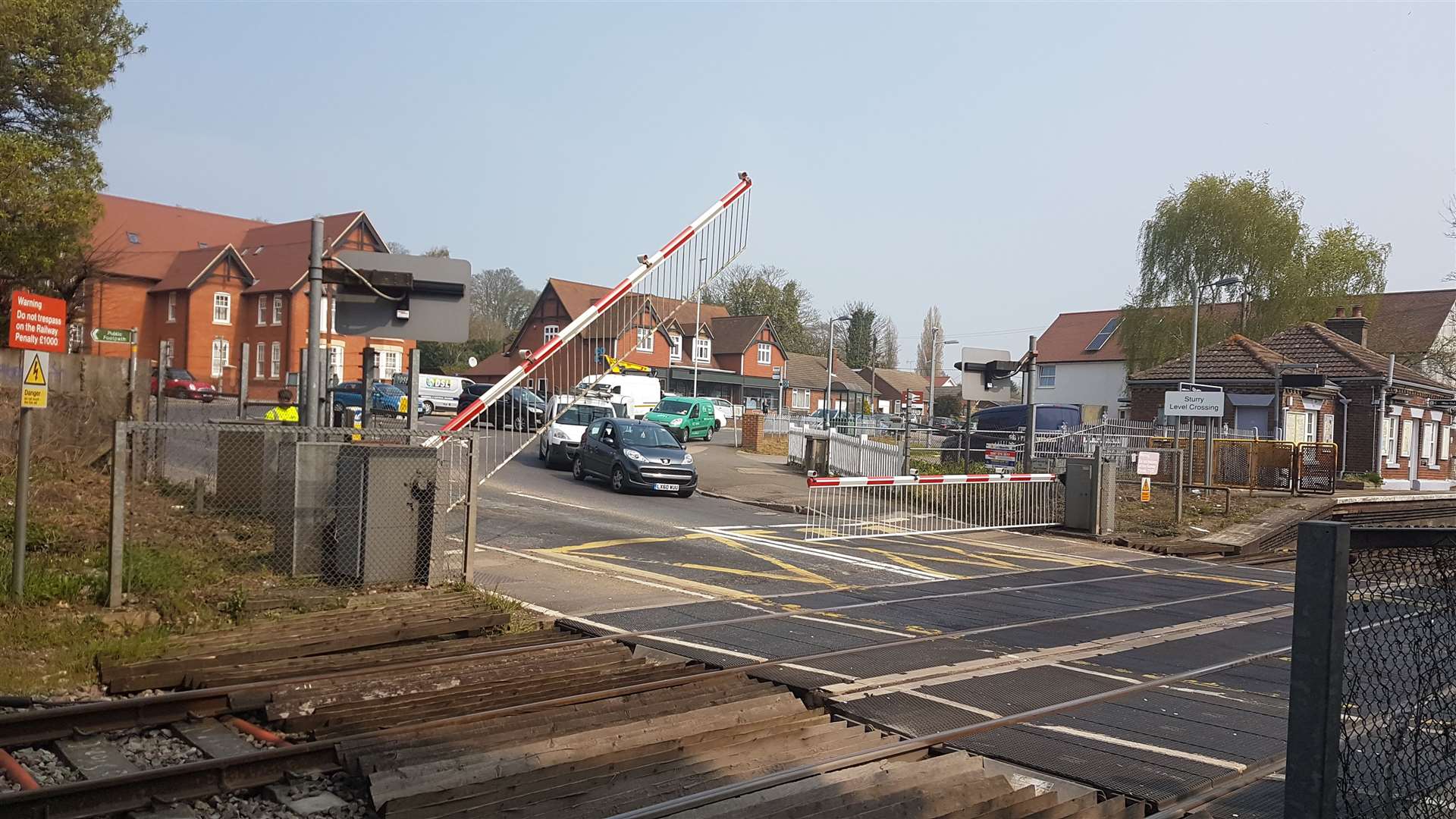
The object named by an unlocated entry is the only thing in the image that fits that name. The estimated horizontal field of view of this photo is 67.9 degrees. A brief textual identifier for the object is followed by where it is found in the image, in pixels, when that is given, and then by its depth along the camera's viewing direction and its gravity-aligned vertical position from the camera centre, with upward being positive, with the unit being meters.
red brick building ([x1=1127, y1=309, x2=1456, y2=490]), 34.25 +0.91
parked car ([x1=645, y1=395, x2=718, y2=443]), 38.66 -0.63
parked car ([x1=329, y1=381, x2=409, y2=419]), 22.12 -0.35
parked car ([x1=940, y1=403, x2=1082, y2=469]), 27.47 -0.57
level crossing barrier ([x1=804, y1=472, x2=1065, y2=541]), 18.61 -1.78
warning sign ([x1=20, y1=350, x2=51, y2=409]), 8.89 -0.08
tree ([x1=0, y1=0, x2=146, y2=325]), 21.80 +5.67
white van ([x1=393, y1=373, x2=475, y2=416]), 40.78 -0.04
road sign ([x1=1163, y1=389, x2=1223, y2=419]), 21.36 +0.32
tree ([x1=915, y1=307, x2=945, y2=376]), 116.12 +6.96
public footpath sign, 15.88 +0.58
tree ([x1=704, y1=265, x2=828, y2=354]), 96.38 +9.08
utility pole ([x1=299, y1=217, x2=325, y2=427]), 10.35 +0.67
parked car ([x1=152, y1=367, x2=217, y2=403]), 46.91 -0.40
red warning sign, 8.70 +0.41
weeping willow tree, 52.12 +7.74
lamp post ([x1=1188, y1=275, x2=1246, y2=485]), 26.05 -0.47
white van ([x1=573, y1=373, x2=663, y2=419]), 35.84 +0.12
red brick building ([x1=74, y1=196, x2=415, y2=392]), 58.69 +4.49
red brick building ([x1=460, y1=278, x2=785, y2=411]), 62.69 +3.19
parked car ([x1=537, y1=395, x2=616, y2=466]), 26.56 -1.05
